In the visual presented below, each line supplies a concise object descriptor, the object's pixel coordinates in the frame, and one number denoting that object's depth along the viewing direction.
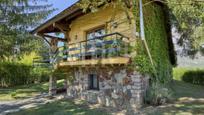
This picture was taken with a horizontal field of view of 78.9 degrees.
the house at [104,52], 5.79
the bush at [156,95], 5.67
